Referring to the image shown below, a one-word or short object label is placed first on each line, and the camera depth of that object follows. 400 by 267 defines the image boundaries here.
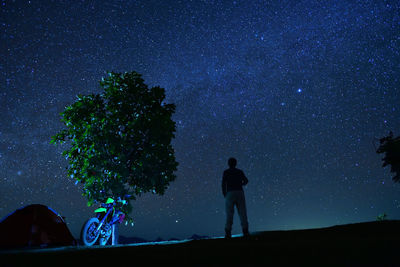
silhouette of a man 10.13
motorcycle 11.48
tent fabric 12.48
